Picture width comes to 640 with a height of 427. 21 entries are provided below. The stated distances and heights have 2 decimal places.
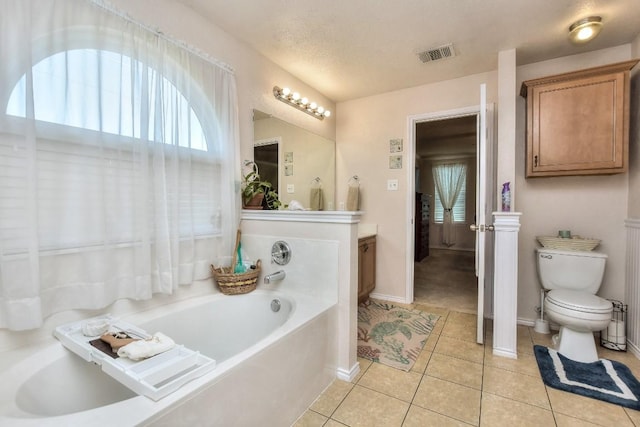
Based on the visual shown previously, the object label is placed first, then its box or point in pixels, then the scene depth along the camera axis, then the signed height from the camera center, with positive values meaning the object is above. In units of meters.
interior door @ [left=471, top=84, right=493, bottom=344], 2.04 -0.07
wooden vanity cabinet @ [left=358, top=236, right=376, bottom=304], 2.92 -0.63
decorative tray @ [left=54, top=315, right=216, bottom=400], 0.91 -0.55
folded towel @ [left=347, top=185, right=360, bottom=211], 3.38 +0.11
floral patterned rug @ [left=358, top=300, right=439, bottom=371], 2.05 -1.06
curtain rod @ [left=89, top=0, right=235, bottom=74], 1.42 +1.01
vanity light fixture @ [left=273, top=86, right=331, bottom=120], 2.66 +1.06
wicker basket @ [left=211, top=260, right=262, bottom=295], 1.92 -0.49
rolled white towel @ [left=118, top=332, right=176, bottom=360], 1.02 -0.51
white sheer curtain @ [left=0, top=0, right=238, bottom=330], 1.15 +0.24
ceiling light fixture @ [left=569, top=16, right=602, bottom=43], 1.93 +1.21
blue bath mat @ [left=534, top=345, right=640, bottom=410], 1.58 -1.05
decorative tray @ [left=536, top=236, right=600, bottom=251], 2.21 -0.29
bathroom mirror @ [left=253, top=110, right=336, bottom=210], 2.49 +0.48
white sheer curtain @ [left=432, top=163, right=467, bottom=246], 6.65 +0.47
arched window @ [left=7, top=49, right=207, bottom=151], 1.24 +0.55
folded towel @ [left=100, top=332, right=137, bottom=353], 1.10 -0.52
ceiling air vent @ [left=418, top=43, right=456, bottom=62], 2.35 +1.30
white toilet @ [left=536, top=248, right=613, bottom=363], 1.86 -0.64
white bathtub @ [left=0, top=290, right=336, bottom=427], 0.90 -0.68
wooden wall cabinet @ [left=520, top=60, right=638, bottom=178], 2.07 +0.63
